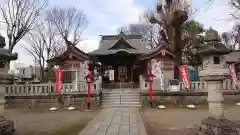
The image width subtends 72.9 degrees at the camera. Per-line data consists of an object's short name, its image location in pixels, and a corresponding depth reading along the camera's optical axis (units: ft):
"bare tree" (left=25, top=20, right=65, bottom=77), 75.47
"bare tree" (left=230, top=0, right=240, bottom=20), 33.21
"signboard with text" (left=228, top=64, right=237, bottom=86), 39.04
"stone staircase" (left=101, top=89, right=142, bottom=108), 36.77
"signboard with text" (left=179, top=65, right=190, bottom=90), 37.27
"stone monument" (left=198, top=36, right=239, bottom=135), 16.08
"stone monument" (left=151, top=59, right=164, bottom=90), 40.56
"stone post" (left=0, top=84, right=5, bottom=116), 18.04
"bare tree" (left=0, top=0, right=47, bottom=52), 54.08
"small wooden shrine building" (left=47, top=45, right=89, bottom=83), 41.92
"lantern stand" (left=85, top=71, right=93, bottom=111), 36.08
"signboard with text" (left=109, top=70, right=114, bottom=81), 50.92
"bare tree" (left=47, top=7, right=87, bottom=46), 75.14
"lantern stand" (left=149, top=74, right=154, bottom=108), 36.75
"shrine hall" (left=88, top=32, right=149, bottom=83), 53.55
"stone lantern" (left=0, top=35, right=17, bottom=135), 17.61
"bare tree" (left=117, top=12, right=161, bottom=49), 88.63
